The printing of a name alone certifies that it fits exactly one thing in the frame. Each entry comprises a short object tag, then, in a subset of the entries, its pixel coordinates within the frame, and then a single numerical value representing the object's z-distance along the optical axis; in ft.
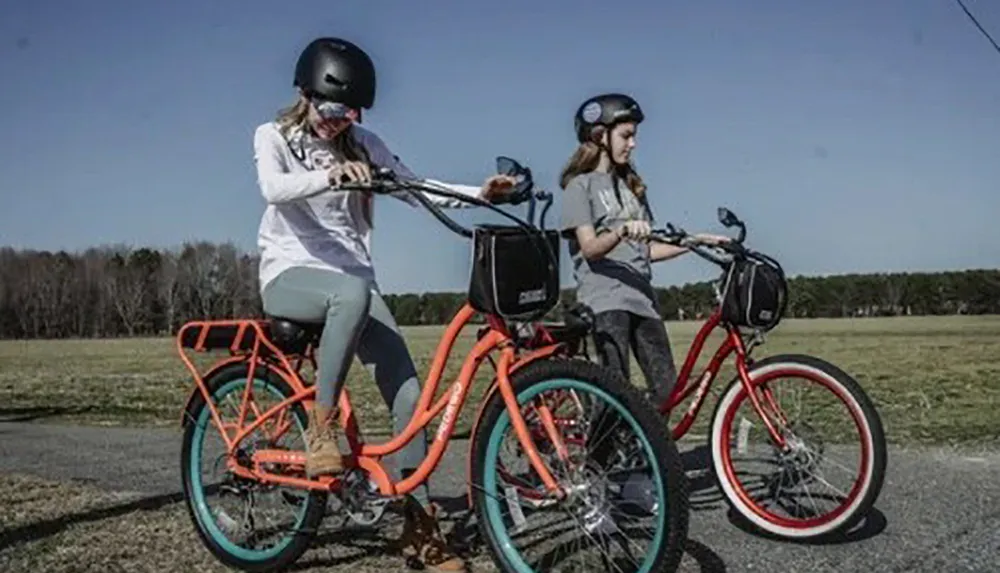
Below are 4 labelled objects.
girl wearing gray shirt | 16.80
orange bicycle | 11.44
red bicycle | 14.71
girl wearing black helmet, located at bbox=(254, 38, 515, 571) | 13.43
